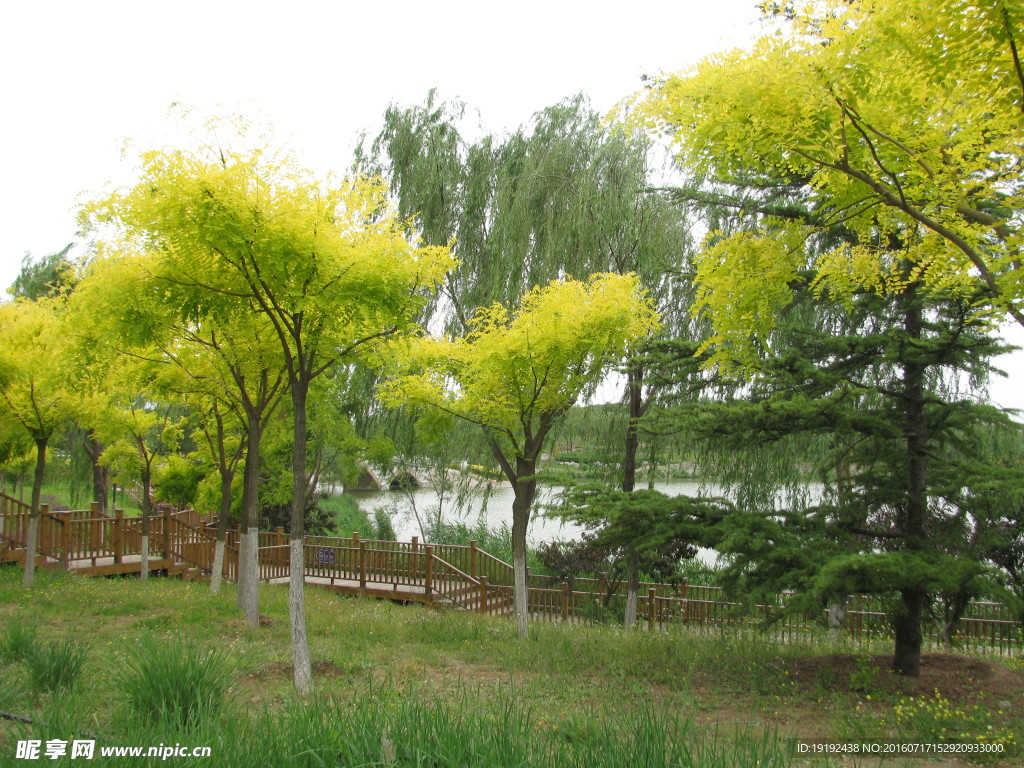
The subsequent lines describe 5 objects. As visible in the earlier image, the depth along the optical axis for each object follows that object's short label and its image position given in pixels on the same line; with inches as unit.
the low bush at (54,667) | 198.1
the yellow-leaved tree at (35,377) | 451.8
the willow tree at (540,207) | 538.3
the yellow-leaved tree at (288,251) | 256.8
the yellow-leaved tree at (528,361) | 409.1
